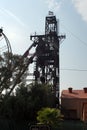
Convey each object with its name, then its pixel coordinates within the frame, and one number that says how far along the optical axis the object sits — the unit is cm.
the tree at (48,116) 1819
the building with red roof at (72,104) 2946
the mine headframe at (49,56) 2826
